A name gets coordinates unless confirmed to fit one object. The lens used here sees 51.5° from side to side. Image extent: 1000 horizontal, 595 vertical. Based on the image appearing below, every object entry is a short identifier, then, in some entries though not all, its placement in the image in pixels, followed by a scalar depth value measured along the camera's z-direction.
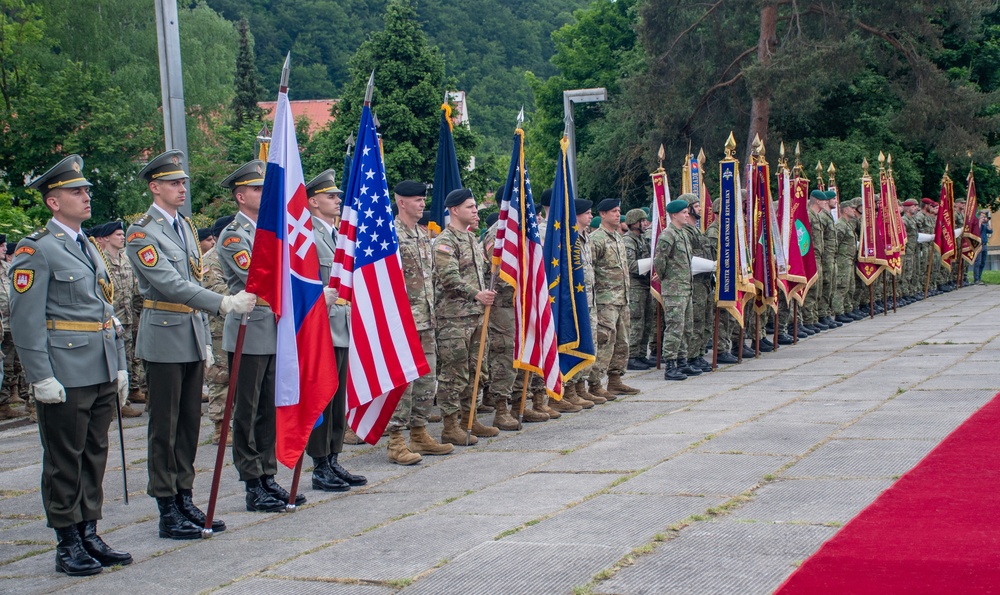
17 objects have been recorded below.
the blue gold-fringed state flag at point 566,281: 9.04
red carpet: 4.01
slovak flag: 5.68
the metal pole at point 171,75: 9.74
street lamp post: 15.29
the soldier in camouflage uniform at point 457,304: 7.87
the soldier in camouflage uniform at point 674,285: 11.07
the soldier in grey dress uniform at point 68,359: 4.97
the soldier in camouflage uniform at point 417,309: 7.45
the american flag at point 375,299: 6.76
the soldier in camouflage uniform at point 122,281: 10.78
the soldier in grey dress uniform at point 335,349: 6.61
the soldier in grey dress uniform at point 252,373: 6.04
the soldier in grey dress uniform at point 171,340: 5.41
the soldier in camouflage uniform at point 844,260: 16.08
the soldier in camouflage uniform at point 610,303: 10.03
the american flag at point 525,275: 8.20
